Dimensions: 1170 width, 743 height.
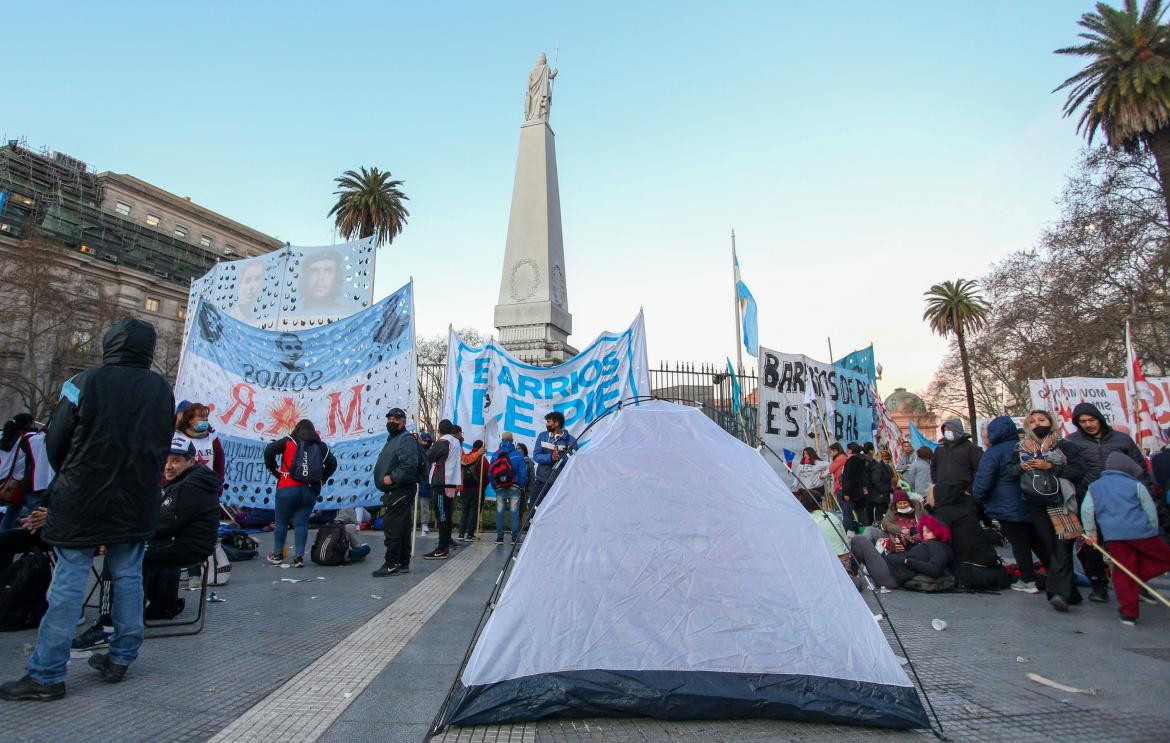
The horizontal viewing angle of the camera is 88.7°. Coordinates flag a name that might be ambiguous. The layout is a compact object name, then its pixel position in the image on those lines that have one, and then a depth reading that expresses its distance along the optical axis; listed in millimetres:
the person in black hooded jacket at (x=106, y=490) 3014
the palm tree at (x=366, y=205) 31938
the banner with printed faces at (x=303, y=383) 8352
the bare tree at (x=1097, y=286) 22188
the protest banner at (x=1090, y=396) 13562
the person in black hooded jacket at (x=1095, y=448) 5680
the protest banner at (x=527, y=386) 11000
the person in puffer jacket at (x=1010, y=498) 5969
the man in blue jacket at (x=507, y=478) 9203
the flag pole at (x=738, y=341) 17762
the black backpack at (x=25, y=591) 4059
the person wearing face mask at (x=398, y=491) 6727
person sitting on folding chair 4328
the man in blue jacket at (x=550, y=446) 7714
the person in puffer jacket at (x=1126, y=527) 4828
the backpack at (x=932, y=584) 6184
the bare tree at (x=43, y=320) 27625
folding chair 4137
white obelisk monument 14906
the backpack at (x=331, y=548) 7242
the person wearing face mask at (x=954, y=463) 6602
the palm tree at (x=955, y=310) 40594
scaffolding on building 40281
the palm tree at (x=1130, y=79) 19922
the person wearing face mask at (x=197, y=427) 5641
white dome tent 2869
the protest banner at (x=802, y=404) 12625
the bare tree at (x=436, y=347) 36469
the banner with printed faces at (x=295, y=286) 9812
